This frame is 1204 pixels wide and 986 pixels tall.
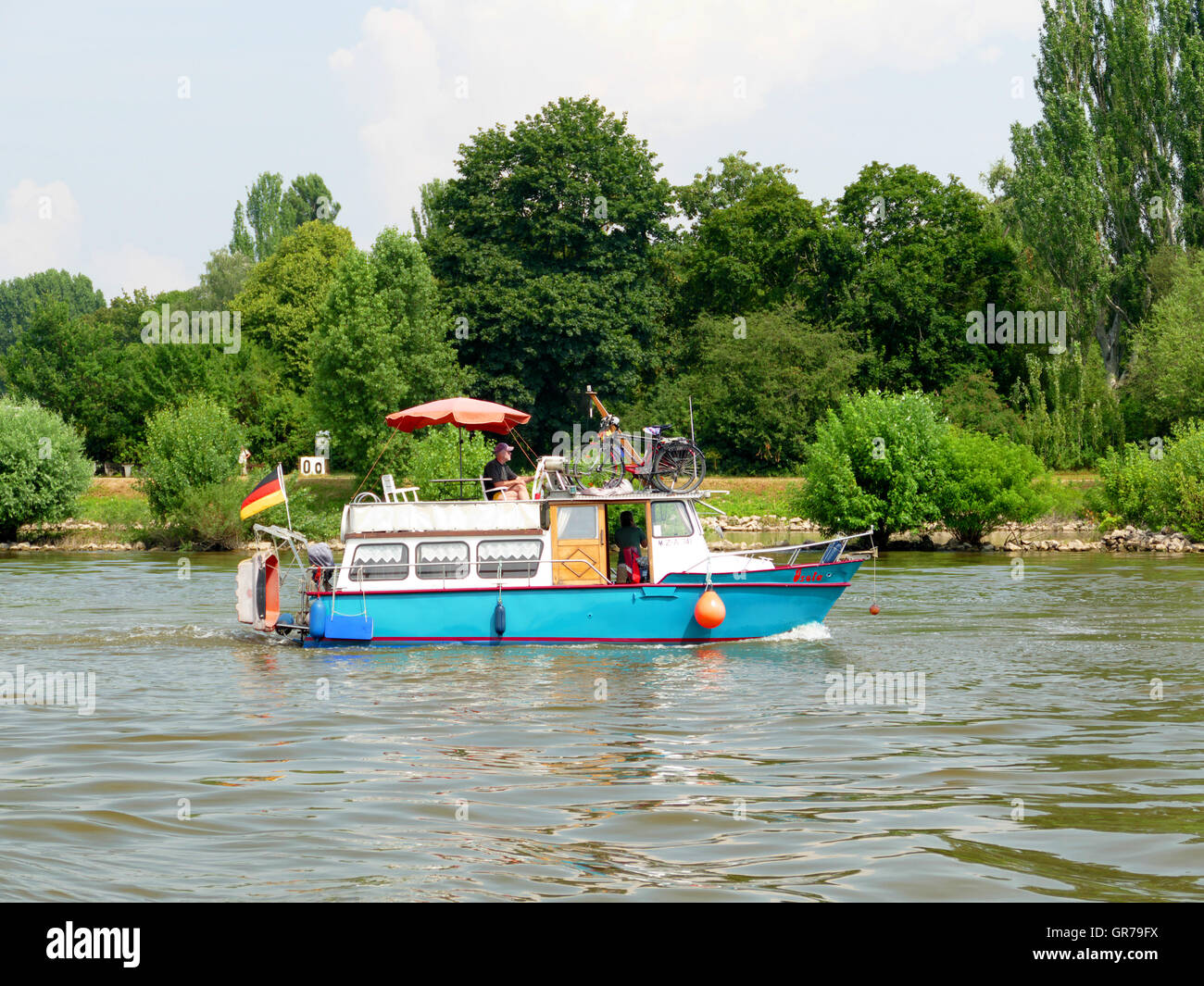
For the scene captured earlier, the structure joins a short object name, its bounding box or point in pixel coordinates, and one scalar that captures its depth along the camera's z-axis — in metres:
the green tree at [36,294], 169.38
